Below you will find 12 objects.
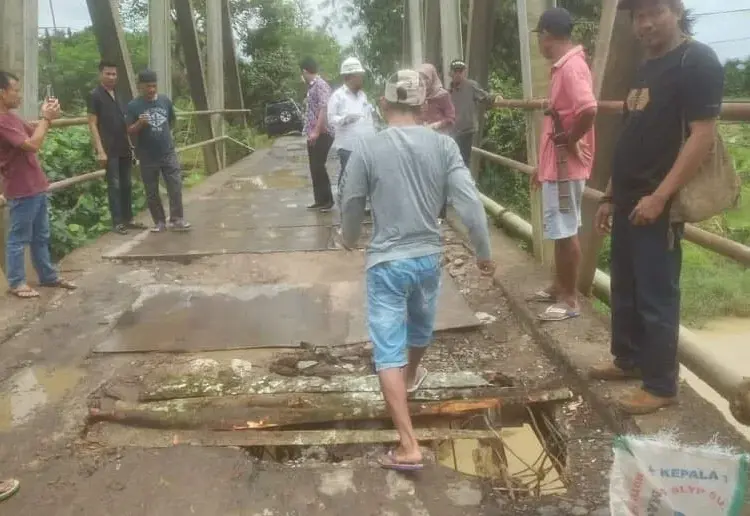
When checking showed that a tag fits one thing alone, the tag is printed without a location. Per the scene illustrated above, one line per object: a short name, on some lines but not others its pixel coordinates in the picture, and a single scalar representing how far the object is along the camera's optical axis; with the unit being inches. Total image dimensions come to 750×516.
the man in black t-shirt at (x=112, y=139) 240.2
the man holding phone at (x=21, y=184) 164.7
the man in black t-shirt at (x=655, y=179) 92.7
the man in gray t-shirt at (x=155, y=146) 240.7
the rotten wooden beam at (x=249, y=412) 115.6
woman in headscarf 234.7
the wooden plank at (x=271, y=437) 108.4
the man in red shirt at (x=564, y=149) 134.5
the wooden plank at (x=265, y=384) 123.4
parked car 838.5
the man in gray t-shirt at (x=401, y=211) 101.0
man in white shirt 240.2
